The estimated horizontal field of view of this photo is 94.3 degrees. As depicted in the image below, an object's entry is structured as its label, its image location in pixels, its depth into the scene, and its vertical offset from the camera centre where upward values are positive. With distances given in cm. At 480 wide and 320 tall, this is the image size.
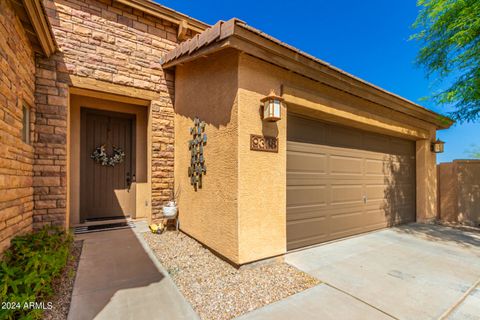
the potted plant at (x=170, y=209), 449 -84
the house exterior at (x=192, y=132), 307 +67
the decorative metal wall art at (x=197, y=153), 386 +27
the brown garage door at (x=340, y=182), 383 -30
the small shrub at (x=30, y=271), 186 -107
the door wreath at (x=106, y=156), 511 +29
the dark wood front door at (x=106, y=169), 502 -2
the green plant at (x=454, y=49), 459 +272
